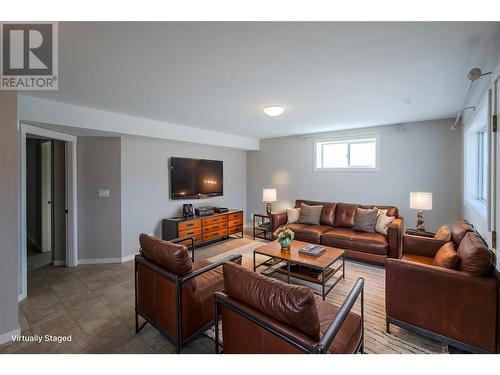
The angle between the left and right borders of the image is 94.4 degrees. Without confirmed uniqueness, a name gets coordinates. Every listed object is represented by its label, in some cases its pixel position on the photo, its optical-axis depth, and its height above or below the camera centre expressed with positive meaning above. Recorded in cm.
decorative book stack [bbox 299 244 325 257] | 289 -85
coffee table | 268 -91
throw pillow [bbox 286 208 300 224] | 489 -64
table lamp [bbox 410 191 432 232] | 362 -28
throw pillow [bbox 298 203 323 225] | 474 -62
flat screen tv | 471 +15
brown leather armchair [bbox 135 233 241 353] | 177 -90
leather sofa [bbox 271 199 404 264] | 356 -84
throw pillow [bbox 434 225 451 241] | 276 -61
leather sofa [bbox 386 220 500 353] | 171 -93
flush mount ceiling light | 312 +103
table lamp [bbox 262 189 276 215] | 545 -24
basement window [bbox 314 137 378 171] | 479 +67
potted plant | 311 -73
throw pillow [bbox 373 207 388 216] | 416 -48
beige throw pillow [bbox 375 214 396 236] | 386 -65
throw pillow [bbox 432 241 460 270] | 195 -65
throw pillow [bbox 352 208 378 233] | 404 -63
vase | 311 -78
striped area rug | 192 -135
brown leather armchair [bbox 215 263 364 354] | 114 -73
